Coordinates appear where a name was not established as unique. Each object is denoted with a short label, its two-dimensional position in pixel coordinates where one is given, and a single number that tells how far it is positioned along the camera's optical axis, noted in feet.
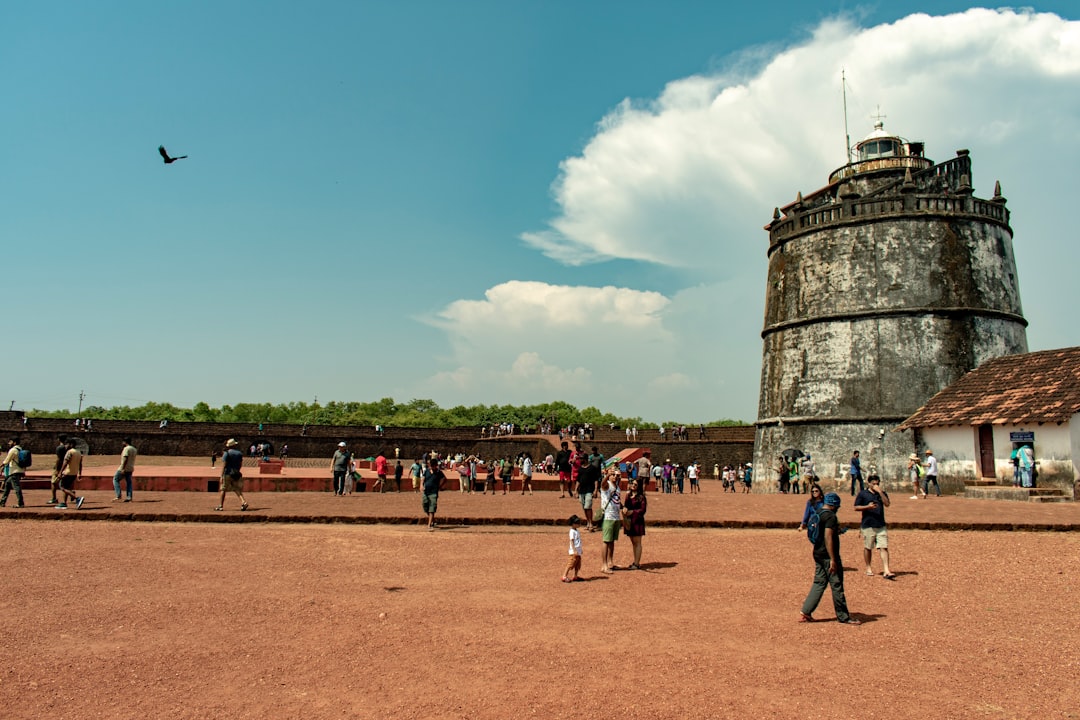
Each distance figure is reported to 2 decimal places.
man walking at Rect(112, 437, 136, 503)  38.74
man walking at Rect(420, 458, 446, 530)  32.96
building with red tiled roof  48.93
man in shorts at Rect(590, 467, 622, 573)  24.88
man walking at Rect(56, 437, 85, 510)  35.50
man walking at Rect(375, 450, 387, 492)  55.49
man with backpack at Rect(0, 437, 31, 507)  35.12
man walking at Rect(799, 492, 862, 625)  17.97
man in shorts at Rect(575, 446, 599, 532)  31.58
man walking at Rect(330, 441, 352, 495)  49.83
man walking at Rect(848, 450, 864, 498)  49.63
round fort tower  63.62
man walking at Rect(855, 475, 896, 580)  23.41
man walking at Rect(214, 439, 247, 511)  36.63
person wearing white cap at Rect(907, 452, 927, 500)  54.13
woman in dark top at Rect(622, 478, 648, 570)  25.27
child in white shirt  22.58
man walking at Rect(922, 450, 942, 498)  53.62
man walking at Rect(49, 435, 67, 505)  36.38
